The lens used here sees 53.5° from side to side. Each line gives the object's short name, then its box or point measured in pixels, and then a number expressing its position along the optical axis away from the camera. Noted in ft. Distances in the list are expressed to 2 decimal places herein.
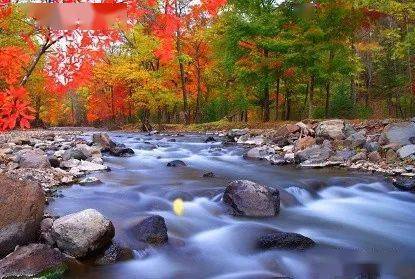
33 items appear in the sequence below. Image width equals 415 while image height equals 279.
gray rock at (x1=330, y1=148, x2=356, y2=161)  41.17
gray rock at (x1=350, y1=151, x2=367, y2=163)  40.55
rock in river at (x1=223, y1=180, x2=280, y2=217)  24.09
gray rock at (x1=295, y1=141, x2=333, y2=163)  41.75
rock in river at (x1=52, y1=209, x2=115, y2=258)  17.04
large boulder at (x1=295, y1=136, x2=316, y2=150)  46.37
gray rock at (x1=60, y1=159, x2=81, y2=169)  34.22
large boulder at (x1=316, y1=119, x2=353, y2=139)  46.44
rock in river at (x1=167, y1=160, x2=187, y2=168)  41.29
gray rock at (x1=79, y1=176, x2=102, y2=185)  30.32
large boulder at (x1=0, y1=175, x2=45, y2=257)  16.72
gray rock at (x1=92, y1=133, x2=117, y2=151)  48.68
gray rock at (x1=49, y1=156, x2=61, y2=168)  33.81
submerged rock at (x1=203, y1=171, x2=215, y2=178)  35.27
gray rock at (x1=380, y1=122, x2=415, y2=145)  40.11
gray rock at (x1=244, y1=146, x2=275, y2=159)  46.50
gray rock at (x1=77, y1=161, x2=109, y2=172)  34.96
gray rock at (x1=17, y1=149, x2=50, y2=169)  31.76
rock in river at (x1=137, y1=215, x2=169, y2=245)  19.40
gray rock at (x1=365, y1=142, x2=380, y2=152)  41.00
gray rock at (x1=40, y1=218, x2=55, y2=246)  17.67
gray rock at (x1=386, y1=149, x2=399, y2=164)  38.27
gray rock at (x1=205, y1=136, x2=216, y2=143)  62.28
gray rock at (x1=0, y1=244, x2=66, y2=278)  15.11
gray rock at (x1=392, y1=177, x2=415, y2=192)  30.48
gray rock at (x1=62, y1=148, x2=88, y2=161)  36.94
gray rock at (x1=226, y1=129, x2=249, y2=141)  63.82
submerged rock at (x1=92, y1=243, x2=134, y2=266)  17.34
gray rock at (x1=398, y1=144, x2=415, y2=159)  37.52
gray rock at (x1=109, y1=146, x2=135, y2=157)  46.78
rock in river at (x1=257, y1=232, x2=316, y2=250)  19.52
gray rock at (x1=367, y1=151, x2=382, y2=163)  39.55
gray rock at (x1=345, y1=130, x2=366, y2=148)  43.60
